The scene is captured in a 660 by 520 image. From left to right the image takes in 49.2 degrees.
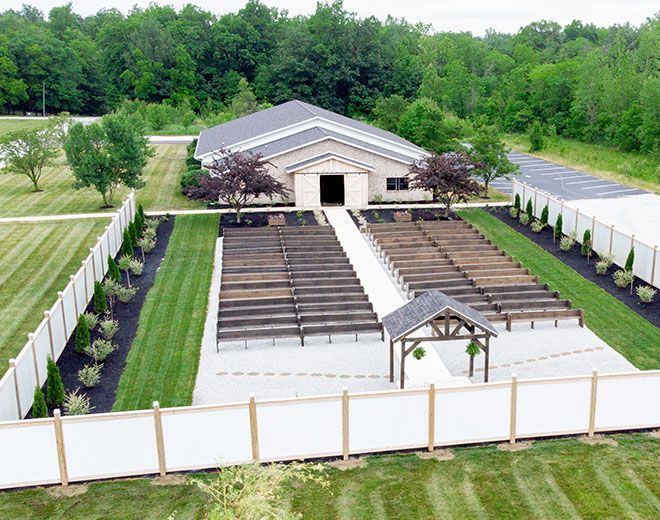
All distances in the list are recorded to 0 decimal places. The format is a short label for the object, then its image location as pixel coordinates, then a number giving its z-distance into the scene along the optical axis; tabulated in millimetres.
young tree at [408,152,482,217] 35188
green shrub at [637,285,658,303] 23969
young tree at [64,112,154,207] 37188
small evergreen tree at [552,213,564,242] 32012
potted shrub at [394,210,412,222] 36500
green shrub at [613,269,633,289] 25500
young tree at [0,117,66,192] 42438
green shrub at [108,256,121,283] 24938
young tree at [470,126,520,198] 41000
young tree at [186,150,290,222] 34562
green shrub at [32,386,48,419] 15008
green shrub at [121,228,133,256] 28594
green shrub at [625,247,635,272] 26141
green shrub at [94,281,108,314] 22672
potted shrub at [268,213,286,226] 35344
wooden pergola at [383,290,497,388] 17438
